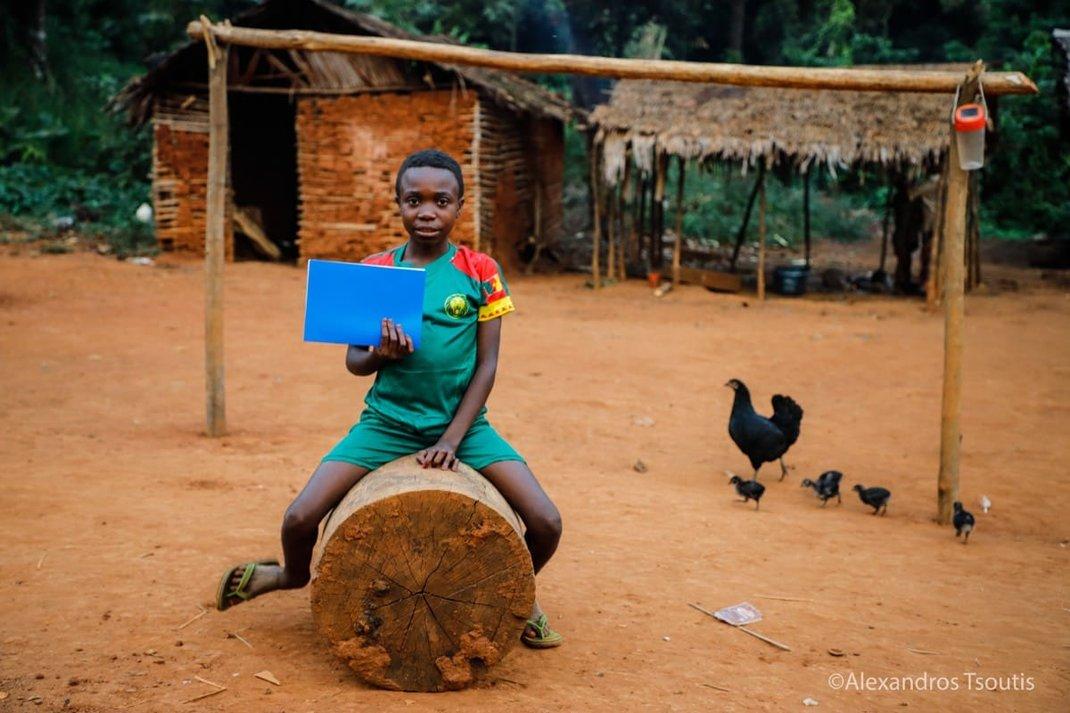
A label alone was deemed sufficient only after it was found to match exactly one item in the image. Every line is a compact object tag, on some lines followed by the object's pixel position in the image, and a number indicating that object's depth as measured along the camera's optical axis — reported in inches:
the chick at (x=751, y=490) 223.0
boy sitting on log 124.4
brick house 592.7
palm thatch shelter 546.0
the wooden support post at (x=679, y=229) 594.5
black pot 616.7
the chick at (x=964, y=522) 206.4
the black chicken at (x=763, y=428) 249.0
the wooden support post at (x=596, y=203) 600.7
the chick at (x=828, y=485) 232.8
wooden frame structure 211.6
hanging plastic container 205.8
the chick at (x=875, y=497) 225.6
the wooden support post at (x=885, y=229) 663.8
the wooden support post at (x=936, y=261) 551.8
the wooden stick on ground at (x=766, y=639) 142.6
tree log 116.0
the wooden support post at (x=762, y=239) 577.2
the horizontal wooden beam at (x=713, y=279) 618.2
